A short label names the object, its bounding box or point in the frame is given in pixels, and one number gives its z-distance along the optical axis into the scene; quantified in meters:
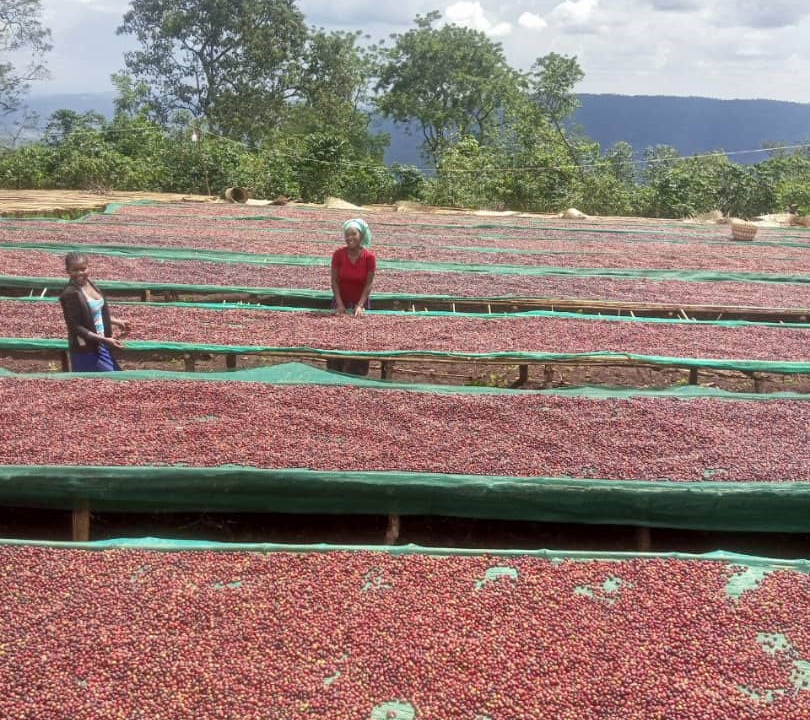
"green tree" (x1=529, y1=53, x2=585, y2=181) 28.86
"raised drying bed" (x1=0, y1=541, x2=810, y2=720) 2.30
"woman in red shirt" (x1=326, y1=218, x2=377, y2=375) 5.62
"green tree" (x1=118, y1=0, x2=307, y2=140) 27.16
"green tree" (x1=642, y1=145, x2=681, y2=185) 21.53
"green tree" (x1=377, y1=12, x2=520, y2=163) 28.22
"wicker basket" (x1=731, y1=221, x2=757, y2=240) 12.88
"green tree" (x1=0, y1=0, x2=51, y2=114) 23.58
